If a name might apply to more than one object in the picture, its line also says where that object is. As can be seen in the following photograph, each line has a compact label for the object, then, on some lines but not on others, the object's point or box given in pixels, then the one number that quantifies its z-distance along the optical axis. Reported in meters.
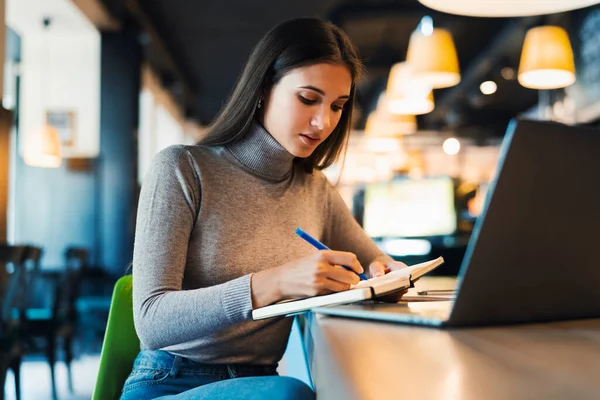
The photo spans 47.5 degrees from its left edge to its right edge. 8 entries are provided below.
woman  1.10
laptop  0.83
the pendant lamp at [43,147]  5.72
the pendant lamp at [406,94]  4.78
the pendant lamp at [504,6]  1.60
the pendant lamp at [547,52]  3.73
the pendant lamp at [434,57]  3.97
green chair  1.30
